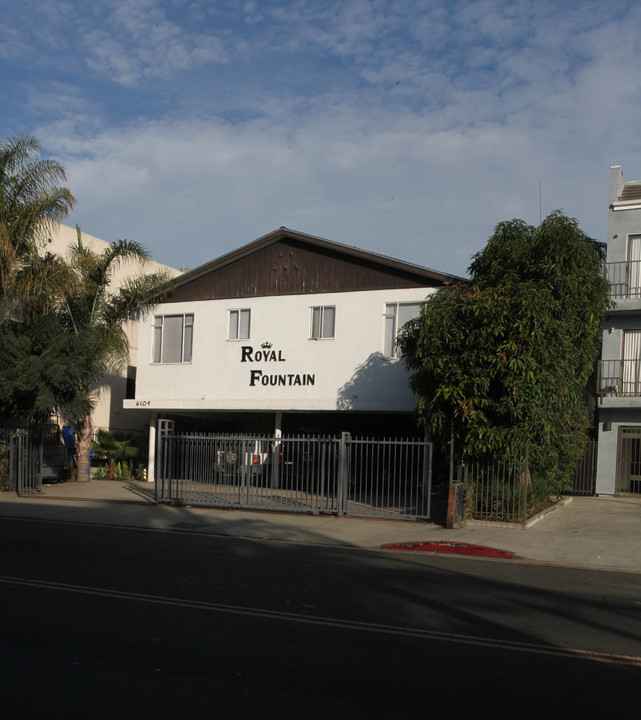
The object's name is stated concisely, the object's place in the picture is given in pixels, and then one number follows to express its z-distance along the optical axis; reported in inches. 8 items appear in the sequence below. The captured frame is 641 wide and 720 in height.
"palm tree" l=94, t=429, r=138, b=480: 1045.8
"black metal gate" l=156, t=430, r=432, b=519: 698.8
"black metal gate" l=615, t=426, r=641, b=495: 836.0
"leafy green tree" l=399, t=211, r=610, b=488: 608.1
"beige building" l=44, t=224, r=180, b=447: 1137.4
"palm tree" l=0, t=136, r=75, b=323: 865.5
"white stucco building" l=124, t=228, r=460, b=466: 869.8
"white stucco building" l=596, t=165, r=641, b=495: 834.8
